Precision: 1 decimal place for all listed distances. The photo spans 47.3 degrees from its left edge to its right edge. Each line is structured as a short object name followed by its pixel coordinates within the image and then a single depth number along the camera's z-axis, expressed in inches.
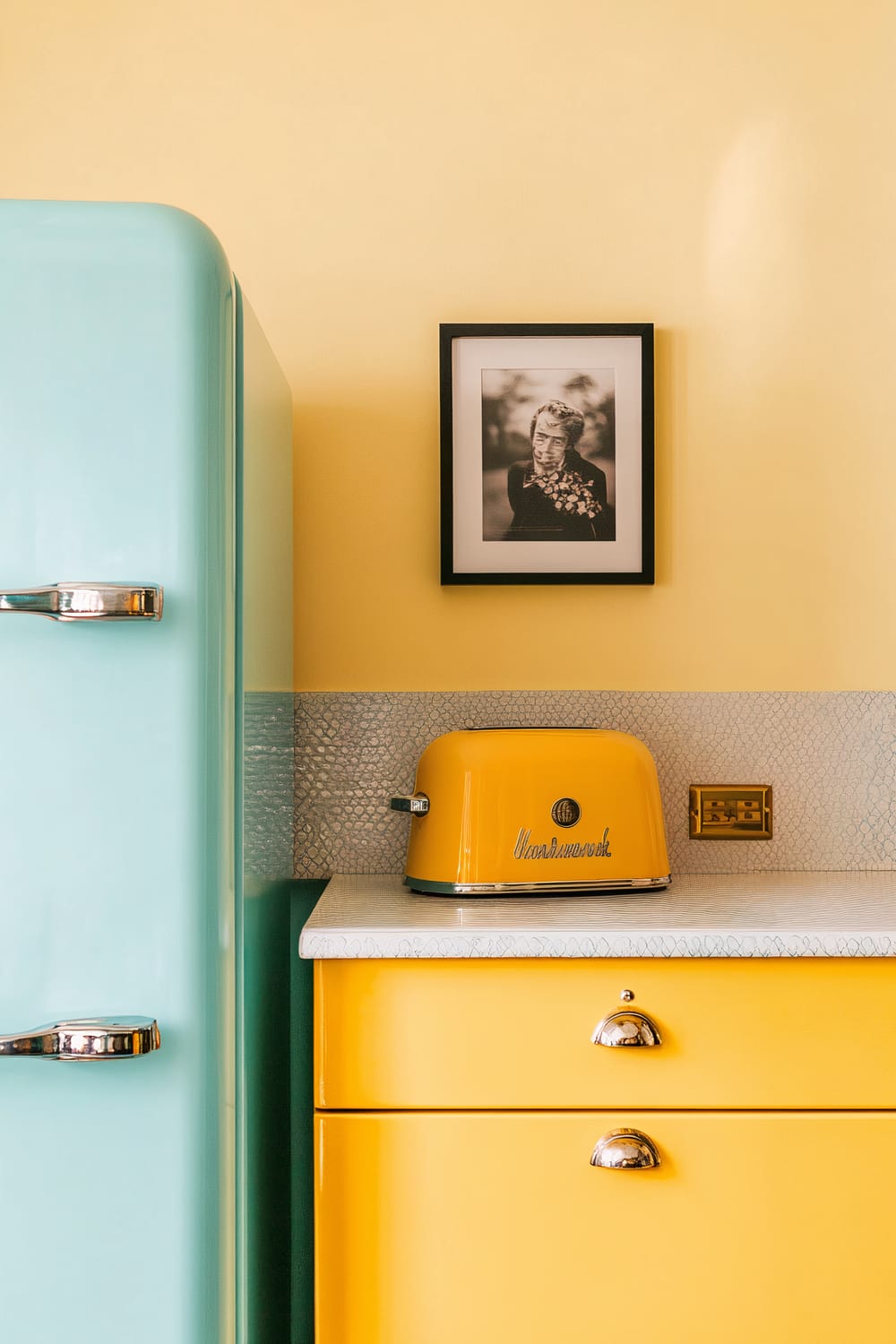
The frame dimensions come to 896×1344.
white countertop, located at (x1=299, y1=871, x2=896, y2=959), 47.0
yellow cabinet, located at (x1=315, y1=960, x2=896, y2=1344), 46.4
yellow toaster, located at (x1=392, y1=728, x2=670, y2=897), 54.9
